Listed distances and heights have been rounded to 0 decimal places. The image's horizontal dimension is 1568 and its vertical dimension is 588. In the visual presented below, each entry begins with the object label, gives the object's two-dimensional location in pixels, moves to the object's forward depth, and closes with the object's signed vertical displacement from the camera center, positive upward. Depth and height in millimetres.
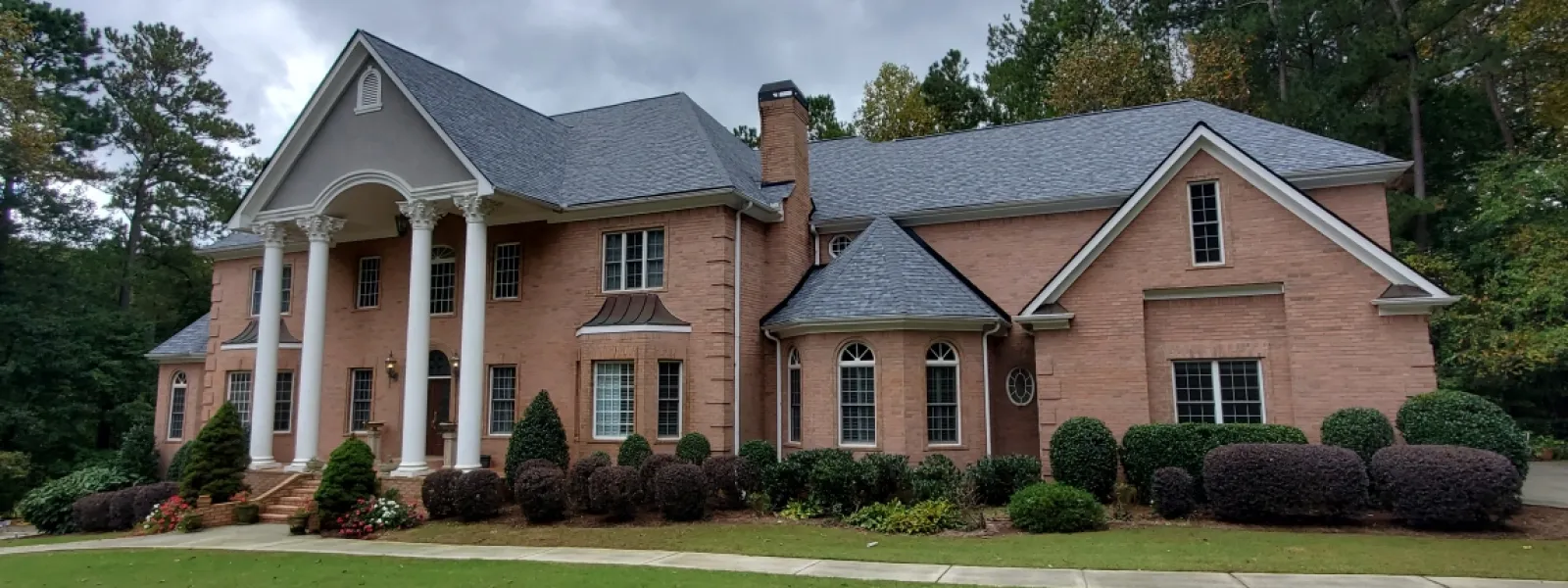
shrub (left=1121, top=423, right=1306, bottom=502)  15547 -815
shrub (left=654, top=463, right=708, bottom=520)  16188 -1616
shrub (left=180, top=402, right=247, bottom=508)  19500 -1234
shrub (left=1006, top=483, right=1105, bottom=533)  14102 -1795
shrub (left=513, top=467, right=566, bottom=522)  16562 -1659
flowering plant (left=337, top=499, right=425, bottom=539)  16766 -2151
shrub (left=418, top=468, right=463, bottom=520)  17453 -1755
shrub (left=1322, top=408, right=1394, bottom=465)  14914 -620
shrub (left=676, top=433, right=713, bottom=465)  18797 -994
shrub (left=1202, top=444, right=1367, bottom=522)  13773 -1369
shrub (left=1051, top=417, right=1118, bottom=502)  16328 -1143
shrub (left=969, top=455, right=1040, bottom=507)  17047 -1485
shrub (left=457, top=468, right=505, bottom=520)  17141 -1748
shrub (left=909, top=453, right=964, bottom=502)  15906 -1458
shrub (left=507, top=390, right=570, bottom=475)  18938 -722
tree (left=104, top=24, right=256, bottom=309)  40375 +12179
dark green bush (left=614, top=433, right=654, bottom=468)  18688 -1035
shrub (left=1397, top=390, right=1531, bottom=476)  14133 -517
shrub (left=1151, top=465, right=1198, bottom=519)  14906 -1618
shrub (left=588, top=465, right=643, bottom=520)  16406 -1578
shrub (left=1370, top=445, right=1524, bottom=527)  12906 -1356
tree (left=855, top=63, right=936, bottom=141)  44594 +14671
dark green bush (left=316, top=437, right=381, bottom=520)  17125 -1443
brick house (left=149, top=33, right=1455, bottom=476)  17125 +2654
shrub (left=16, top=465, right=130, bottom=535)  21875 -2341
